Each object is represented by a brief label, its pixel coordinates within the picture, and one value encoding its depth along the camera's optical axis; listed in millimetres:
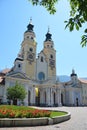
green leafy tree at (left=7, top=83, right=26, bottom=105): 22171
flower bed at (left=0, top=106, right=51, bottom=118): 7302
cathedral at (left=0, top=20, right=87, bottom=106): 29315
